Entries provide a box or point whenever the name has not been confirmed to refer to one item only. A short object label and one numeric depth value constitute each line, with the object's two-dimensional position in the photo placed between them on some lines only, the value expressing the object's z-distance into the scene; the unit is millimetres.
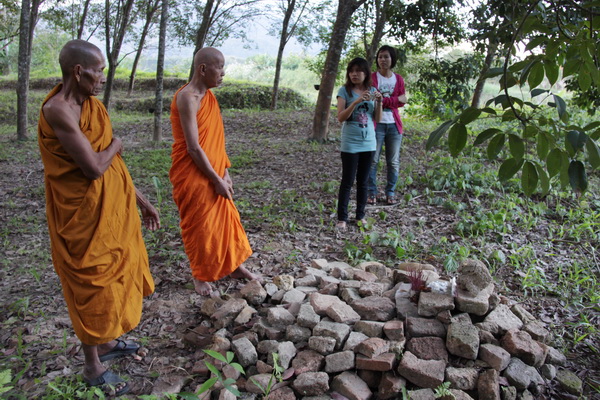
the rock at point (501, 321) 2672
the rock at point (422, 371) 2287
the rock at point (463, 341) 2443
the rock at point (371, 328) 2641
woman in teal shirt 4238
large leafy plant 1289
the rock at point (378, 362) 2361
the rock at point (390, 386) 2307
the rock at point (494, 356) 2418
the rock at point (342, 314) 2764
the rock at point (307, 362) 2451
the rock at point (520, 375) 2381
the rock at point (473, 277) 2736
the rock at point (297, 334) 2689
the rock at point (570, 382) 2438
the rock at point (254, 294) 3133
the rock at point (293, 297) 3086
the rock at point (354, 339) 2537
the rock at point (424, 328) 2615
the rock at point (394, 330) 2574
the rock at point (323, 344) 2535
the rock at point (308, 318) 2736
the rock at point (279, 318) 2816
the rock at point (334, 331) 2574
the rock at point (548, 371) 2533
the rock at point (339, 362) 2432
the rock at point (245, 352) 2549
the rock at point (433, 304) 2713
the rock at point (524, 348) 2514
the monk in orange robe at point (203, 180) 3092
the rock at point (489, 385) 2258
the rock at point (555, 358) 2666
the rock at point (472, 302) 2719
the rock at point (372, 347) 2424
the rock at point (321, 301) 2857
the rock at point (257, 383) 2350
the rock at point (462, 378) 2316
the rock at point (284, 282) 3299
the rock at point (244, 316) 2908
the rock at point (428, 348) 2473
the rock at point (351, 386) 2291
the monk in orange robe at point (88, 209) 2207
